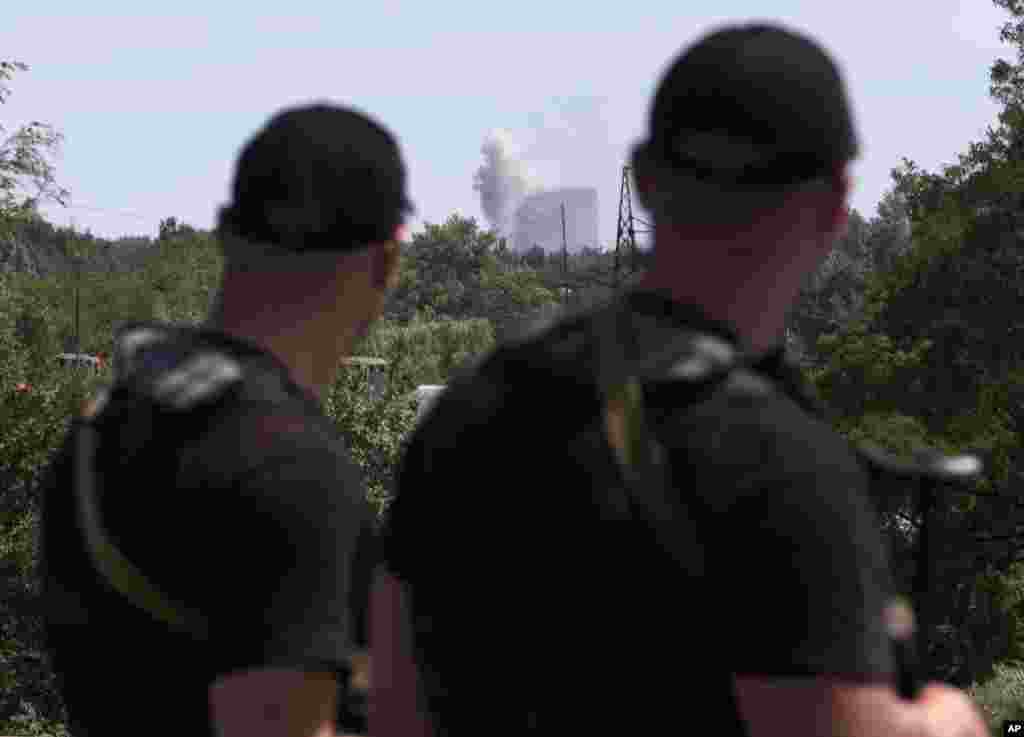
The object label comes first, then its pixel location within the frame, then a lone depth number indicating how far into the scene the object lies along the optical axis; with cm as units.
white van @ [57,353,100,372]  4262
